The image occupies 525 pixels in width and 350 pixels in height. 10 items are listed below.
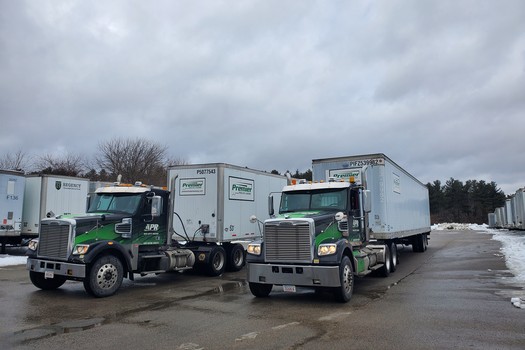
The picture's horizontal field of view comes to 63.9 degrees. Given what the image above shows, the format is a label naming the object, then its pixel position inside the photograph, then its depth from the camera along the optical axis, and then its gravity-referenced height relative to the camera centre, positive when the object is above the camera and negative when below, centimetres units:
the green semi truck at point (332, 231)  871 -10
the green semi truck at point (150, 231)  959 -11
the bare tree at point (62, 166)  5111 +764
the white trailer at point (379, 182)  1284 +144
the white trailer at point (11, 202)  1911 +116
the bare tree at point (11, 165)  4971 +741
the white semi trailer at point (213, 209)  1359 +62
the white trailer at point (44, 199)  2028 +140
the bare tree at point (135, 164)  4806 +738
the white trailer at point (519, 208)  3206 +148
